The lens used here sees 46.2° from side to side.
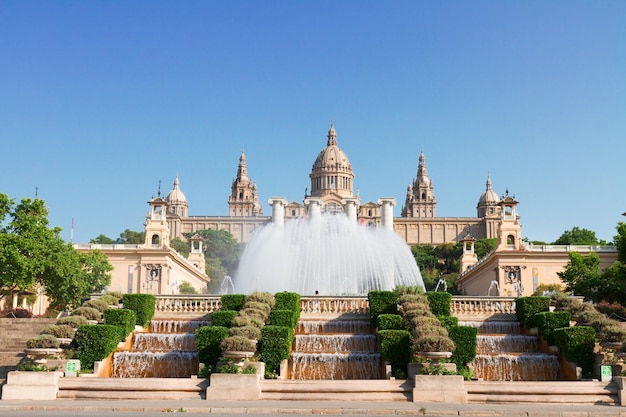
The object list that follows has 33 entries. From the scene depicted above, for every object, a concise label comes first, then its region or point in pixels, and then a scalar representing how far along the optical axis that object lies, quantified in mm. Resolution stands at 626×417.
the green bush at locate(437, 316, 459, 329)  28175
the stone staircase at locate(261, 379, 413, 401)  22281
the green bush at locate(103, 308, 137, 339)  29359
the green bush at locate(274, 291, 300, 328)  32156
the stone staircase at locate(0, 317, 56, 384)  27969
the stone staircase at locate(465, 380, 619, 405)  22250
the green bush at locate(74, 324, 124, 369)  26578
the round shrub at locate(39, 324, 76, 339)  26172
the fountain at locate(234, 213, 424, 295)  47781
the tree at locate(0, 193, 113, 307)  45125
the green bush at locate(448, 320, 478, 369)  26609
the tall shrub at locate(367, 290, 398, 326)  31750
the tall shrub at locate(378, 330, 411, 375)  26250
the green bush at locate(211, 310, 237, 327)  29844
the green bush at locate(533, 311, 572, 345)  29312
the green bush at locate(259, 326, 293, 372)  26281
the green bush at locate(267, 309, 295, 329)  29391
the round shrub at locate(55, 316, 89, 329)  28156
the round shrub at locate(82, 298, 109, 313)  31222
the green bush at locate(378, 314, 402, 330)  28719
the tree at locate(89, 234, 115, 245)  140875
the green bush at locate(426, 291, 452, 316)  31828
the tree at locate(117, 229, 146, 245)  142500
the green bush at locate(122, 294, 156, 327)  31766
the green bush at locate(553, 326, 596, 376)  26625
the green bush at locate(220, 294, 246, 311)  32875
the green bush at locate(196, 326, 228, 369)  26484
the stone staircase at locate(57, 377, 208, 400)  22469
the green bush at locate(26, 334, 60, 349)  24531
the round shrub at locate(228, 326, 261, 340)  25500
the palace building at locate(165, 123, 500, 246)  177500
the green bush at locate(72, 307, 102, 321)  29953
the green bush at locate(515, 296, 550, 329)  31872
